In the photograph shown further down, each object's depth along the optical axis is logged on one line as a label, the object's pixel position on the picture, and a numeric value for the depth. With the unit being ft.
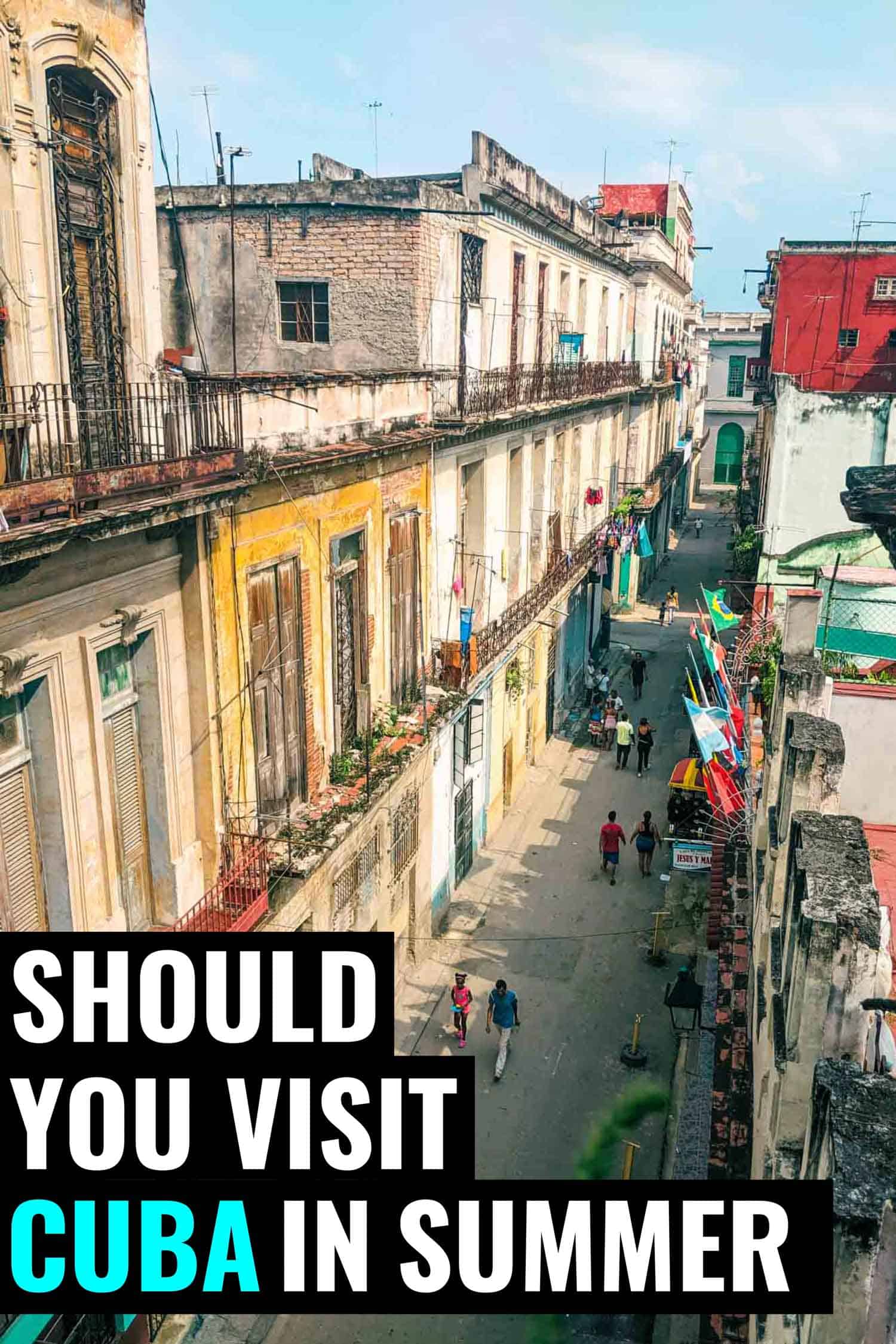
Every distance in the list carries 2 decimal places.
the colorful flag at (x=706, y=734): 50.29
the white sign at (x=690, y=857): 56.70
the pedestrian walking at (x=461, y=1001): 52.54
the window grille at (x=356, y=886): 45.37
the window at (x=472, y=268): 62.18
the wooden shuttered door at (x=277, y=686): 38.55
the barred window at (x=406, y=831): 53.47
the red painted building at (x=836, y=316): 111.55
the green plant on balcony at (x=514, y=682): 76.89
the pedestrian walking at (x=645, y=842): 69.66
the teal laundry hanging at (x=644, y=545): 119.03
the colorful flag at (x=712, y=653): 56.08
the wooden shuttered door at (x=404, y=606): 52.69
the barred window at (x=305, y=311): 56.59
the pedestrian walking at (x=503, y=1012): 51.42
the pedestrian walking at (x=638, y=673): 103.14
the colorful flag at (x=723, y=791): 49.93
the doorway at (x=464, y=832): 67.82
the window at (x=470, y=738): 65.51
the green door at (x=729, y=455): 231.30
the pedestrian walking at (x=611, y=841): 69.10
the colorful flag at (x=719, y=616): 65.57
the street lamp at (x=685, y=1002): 48.85
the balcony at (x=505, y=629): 60.49
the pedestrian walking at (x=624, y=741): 86.63
